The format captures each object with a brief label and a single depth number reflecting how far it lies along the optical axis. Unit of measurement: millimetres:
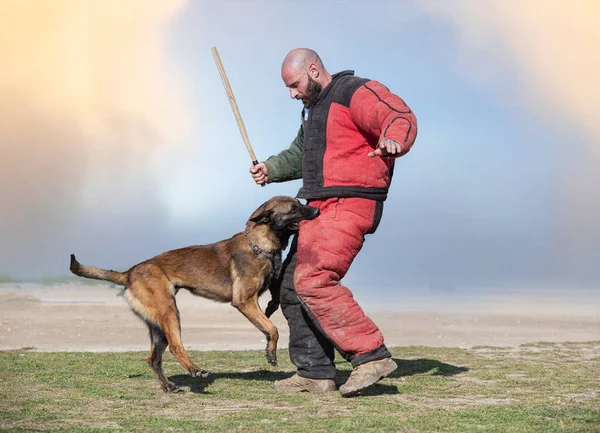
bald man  6938
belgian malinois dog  8023
